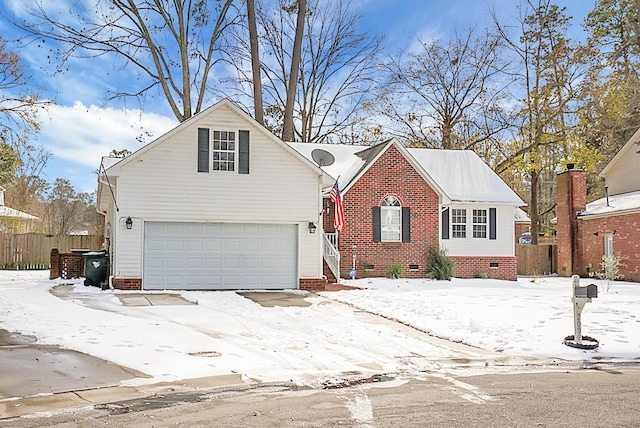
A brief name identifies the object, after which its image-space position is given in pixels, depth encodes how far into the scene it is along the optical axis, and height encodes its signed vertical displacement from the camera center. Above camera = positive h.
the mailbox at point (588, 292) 9.64 -0.68
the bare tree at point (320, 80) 34.09 +9.80
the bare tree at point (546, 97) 32.12 +8.15
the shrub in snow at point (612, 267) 20.63 -0.65
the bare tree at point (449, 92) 34.28 +9.04
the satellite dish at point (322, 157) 24.28 +3.75
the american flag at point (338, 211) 19.23 +1.24
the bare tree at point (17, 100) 25.30 +6.45
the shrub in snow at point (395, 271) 21.84 -0.77
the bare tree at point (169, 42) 27.03 +9.61
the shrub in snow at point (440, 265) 22.12 -0.57
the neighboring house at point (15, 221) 34.23 +1.74
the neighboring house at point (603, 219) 24.09 +1.27
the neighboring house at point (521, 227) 32.47 +1.53
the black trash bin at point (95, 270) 18.20 -0.59
